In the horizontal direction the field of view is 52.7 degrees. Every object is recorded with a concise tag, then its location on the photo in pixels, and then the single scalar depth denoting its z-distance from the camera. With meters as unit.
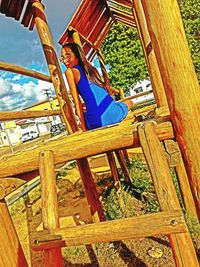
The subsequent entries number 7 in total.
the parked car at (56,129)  15.22
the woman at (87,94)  2.18
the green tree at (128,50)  13.39
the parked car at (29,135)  26.69
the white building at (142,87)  22.08
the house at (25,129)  26.09
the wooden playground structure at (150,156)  1.07
